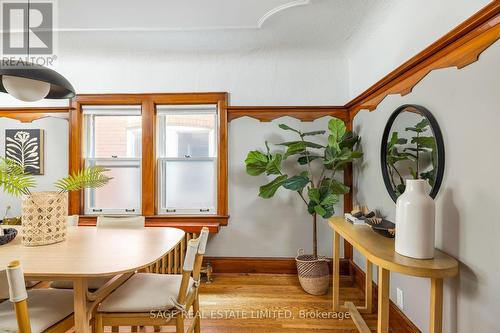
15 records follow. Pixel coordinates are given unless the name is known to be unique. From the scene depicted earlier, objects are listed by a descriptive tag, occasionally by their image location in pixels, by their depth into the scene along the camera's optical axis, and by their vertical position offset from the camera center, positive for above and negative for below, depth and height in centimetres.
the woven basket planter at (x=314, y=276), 245 -113
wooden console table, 117 -50
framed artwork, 301 +18
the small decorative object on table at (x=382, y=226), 158 -42
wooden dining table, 117 -52
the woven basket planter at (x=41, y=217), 151 -34
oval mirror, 142 +10
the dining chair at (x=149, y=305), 133 -79
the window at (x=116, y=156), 305 +9
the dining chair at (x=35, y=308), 97 -78
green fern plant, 149 -11
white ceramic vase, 124 -30
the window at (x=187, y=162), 303 +2
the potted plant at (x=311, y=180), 241 -16
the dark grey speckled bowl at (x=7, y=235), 156 -48
